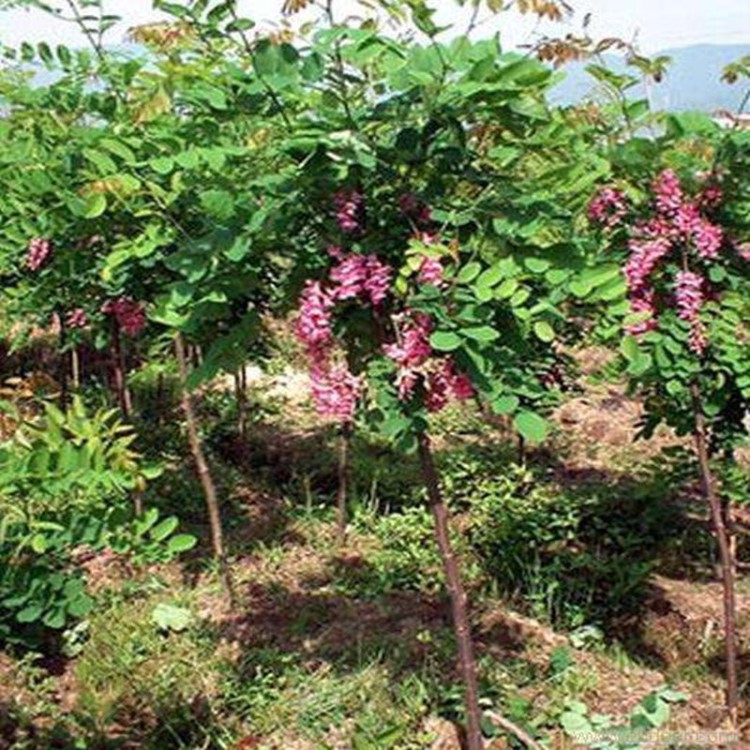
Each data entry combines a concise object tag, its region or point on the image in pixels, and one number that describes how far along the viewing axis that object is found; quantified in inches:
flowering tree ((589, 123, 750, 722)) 151.1
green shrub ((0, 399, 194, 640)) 110.3
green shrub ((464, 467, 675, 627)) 219.6
